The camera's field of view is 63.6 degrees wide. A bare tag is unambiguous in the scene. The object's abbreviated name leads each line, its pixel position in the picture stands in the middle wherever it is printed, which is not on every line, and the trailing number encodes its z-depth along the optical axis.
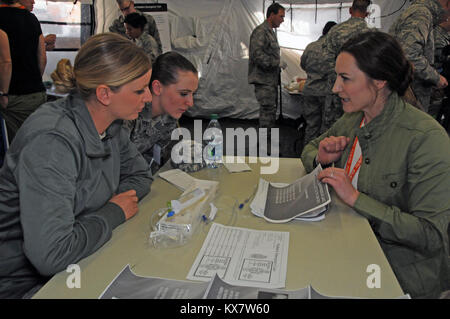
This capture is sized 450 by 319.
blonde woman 0.97
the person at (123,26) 4.41
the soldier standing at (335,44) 3.47
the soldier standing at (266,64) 4.43
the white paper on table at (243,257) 0.95
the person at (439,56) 3.34
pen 1.40
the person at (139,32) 4.13
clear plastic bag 1.14
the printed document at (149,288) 0.88
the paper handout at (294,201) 1.26
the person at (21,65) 2.57
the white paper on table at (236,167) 1.79
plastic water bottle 1.83
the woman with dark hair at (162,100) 1.87
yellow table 0.92
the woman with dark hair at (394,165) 1.22
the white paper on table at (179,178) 1.59
